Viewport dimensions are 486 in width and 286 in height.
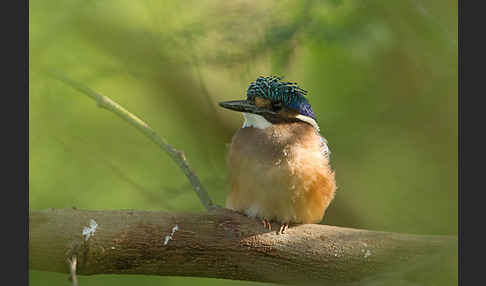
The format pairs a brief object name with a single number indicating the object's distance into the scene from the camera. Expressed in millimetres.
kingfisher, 6797
